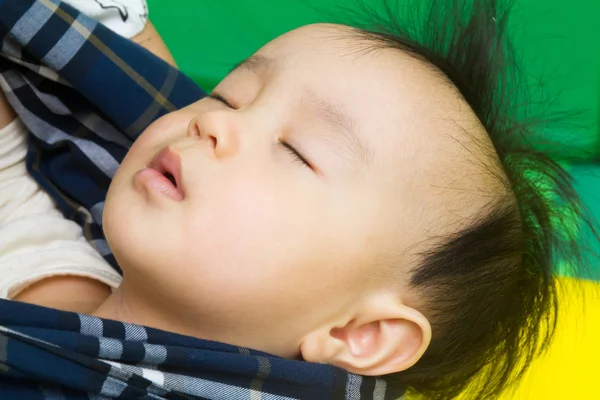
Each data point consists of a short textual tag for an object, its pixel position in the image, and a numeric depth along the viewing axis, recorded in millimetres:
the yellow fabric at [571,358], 642
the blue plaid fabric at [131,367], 494
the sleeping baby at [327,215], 527
